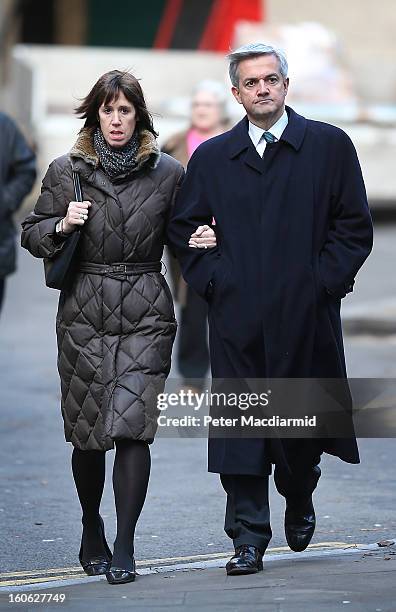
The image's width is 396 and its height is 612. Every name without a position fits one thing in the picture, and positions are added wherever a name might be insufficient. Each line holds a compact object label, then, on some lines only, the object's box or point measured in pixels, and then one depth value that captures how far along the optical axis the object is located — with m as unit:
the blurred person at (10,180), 20.00
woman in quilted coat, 11.37
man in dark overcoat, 11.25
